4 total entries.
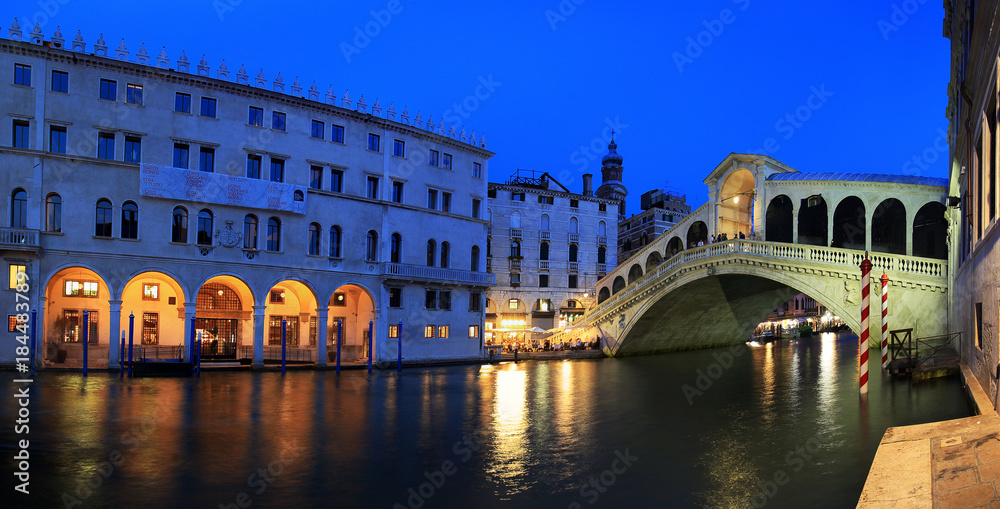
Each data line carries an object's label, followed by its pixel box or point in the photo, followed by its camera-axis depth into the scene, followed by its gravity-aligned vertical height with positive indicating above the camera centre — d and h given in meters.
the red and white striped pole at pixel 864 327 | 16.45 -0.86
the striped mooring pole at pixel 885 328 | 21.03 -1.13
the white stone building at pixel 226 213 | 26.05 +3.34
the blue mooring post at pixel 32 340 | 24.95 -2.16
